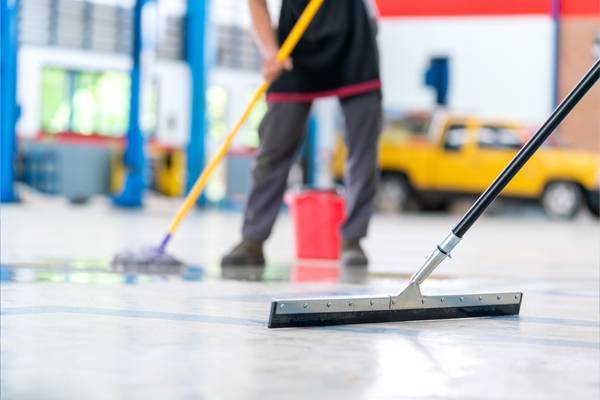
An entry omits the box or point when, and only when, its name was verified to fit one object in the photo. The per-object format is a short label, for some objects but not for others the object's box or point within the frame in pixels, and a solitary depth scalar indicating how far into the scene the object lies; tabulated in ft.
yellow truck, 54.32
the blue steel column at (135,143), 43.76
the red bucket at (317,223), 18.75
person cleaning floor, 16.74
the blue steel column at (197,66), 48.18
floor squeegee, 8.73
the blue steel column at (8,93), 41.36
